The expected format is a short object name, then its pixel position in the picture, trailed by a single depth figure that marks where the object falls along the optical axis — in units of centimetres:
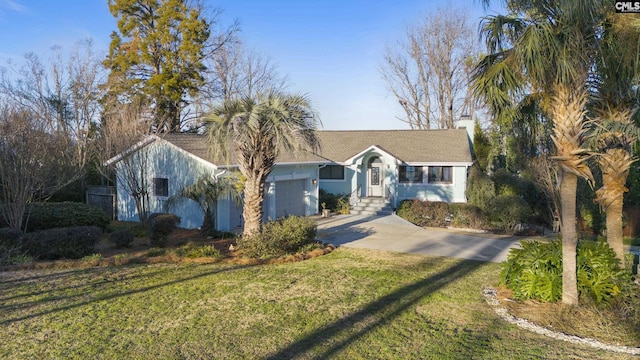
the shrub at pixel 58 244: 1059
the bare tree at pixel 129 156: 1623
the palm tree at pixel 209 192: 1435
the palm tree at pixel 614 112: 703
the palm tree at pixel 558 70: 647
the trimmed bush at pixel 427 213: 2002
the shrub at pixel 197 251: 1101
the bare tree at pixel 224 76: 3164
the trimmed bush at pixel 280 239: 1129
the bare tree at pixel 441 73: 3525
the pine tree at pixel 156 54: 2647
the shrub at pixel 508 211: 1797
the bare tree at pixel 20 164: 1292
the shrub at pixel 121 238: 1203
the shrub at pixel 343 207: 2205
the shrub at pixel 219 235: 1428
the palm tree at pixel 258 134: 1134
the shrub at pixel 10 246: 995
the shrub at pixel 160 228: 1238
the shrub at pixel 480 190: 2020
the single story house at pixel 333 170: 1655
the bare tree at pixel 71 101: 2503
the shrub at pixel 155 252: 1109
